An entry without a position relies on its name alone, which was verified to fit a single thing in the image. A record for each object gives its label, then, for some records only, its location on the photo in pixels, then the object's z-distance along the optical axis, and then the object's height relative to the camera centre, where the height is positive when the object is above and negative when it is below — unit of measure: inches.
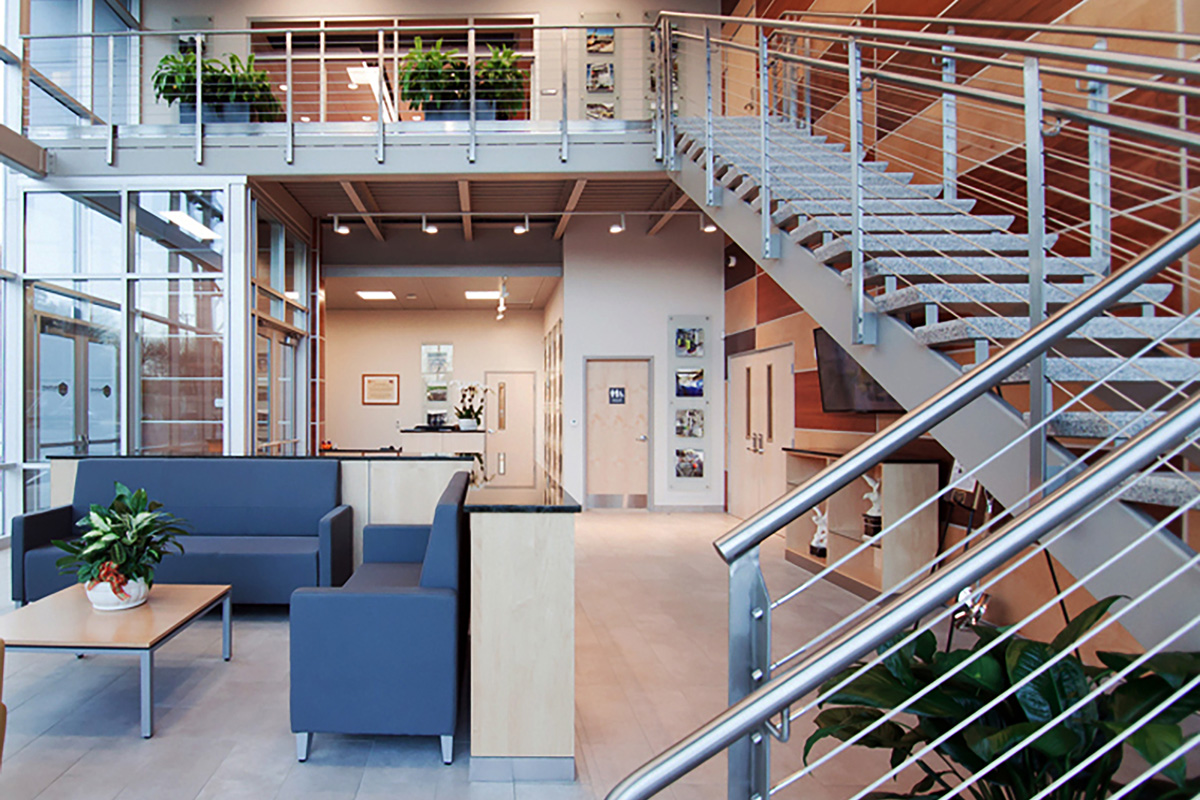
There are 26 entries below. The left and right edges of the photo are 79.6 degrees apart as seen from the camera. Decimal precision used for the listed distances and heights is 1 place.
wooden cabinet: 188.2 -35.2
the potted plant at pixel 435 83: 269.6 +121.1
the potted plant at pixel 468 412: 373.7 -3.4
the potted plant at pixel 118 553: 130.0 -26.9
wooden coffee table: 112.9 -37.2
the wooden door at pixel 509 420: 516.7 -10.5
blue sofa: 186.1 -24.8
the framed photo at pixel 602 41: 352.8 +179.8
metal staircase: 43.2 +9.0
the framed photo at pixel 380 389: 512.4 +11.9
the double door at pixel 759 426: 290.8 -9.1
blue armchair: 105.2 -37.8
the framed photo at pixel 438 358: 512.4 +33.9
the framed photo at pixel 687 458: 362.9 -26.8
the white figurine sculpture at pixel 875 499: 205.0 -27.0
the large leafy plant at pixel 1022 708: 50.8 -22.8
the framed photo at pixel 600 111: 354.6 +146.2
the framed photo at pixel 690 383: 362.6 +10.8
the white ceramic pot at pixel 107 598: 131.3 -35.2
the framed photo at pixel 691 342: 362.0 +31.4
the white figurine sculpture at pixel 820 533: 232.3 -42.0
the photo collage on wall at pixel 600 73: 353.4 +165.6
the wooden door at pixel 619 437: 366.9 -16.3
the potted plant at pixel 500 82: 271.0 +122.7
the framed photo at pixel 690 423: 362.0 -9.1
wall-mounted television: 205.5 +5.7
